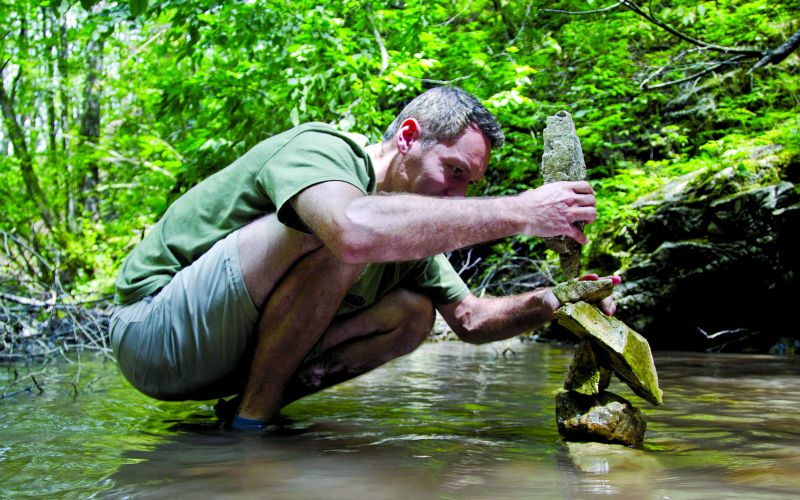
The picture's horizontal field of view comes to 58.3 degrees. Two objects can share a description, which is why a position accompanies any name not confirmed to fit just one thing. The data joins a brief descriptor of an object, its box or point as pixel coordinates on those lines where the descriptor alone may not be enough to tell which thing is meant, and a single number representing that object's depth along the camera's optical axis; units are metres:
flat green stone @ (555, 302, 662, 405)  2.14
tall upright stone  2.20
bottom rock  2.11
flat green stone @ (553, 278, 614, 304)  2.15
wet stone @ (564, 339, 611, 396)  2.22
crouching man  2.07
